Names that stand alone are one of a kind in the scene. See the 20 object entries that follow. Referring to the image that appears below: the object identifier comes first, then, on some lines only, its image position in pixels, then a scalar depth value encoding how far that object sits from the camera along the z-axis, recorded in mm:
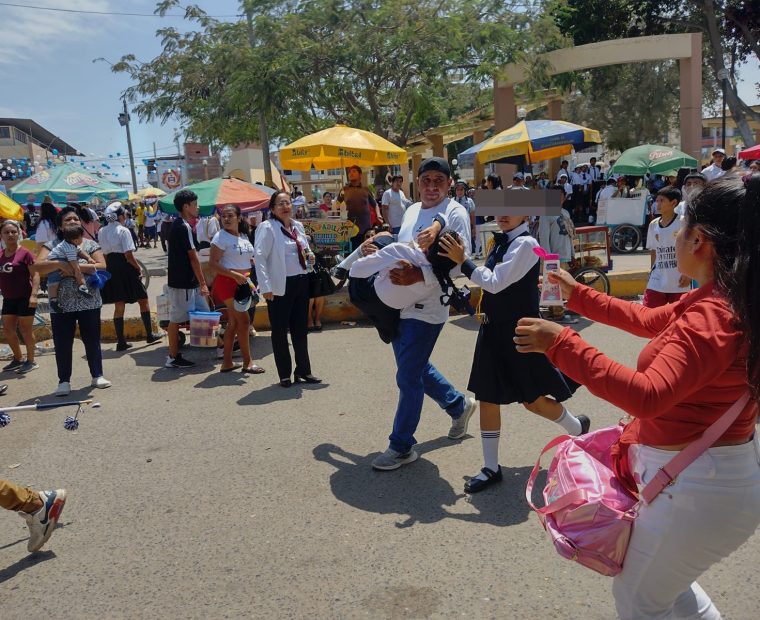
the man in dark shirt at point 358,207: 11209
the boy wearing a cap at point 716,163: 12520
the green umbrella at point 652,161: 15742
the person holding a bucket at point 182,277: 7082
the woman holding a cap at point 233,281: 6727
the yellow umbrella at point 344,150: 10859
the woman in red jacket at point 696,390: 1637
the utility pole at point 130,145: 39438
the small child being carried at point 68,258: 6066
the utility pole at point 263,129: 17859
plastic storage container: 7031
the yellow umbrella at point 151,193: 32978
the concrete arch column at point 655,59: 18828
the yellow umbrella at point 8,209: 9391
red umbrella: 11181
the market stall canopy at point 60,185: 17719
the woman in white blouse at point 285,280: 6059
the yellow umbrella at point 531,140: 10938
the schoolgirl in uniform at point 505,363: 3682
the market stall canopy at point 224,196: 10279
